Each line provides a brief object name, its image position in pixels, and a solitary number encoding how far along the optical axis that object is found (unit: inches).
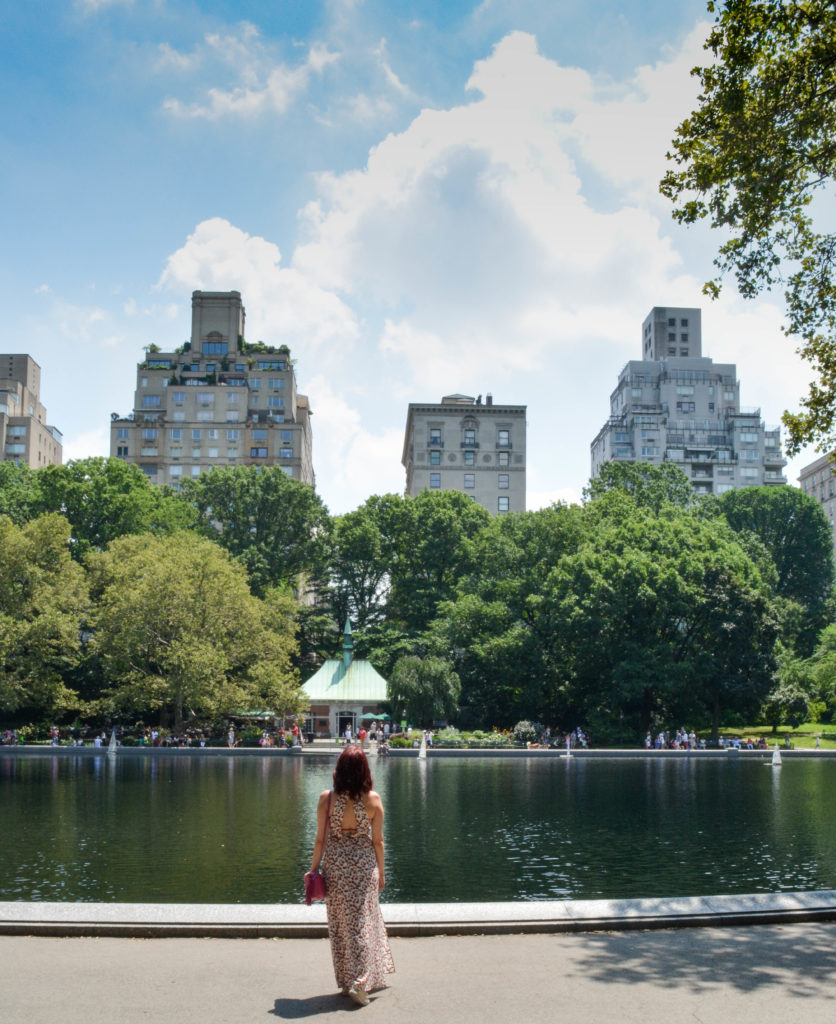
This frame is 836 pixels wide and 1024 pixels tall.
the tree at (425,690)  2642.7
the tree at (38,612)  2320.4
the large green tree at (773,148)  697.6
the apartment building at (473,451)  4963.1
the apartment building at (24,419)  4891.7
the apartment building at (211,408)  4931.1
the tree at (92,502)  2957.7
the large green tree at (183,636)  2308.1
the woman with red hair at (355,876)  320.5
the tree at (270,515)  3339.1
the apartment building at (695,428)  5570.9
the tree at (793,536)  3981.3
